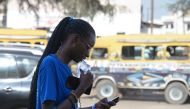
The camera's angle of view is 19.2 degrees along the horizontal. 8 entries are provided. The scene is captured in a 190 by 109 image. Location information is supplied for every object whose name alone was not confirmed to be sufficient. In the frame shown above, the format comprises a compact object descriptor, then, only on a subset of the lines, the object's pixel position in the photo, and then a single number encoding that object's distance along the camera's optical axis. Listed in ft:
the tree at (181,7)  72.84
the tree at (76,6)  84.07
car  26.71
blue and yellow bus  57.72
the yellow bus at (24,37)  62.64
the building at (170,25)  259.78
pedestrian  9.58
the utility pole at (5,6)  82.49
